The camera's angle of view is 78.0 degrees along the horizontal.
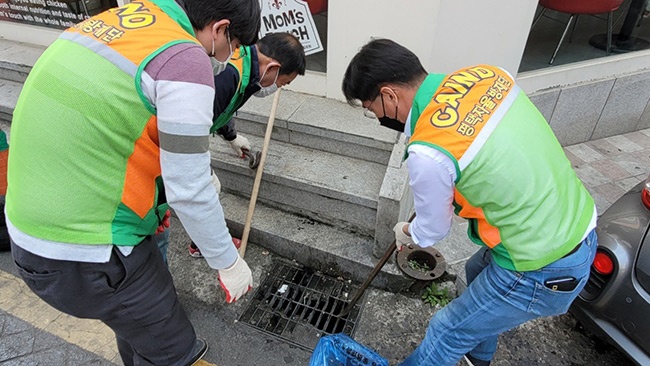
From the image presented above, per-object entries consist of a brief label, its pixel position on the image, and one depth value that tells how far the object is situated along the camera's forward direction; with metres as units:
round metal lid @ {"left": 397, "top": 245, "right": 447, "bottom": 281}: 2.79
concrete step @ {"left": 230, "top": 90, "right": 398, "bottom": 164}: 3.33
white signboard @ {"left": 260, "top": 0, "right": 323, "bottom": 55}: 3.74
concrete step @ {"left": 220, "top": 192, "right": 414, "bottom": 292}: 2.92
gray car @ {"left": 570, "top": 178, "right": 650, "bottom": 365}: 2.00
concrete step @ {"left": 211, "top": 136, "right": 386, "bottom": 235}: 3.05
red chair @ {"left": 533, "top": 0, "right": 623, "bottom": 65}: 4.06
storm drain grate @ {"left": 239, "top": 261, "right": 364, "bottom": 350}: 2.69
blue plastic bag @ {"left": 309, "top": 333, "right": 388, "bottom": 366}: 2.01
